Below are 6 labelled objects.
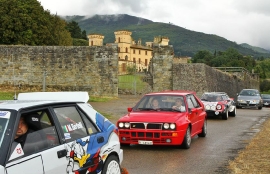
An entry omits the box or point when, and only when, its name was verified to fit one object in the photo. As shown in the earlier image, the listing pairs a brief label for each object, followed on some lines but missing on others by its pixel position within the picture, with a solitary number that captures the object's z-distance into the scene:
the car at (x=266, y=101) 40.09
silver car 30.97
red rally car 10.34
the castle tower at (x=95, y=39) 86.53
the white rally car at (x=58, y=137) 4.57
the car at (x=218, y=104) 19.83
